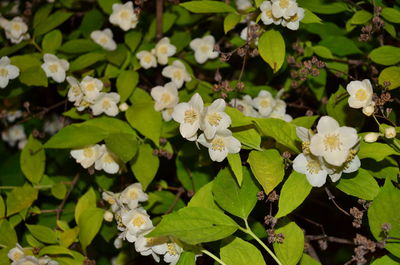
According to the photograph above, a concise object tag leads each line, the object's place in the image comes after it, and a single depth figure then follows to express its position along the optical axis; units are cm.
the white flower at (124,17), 85
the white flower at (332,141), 65
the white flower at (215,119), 69
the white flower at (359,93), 70
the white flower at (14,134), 100
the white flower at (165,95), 79
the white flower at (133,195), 75
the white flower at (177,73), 82
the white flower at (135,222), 70
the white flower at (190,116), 70
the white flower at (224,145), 70
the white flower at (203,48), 84
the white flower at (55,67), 82
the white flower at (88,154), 79
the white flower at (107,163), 79
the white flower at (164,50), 84
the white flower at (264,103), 80
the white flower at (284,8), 73
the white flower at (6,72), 80
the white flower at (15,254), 76
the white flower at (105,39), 85
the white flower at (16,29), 85
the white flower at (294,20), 74
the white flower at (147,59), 84
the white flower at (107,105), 80
